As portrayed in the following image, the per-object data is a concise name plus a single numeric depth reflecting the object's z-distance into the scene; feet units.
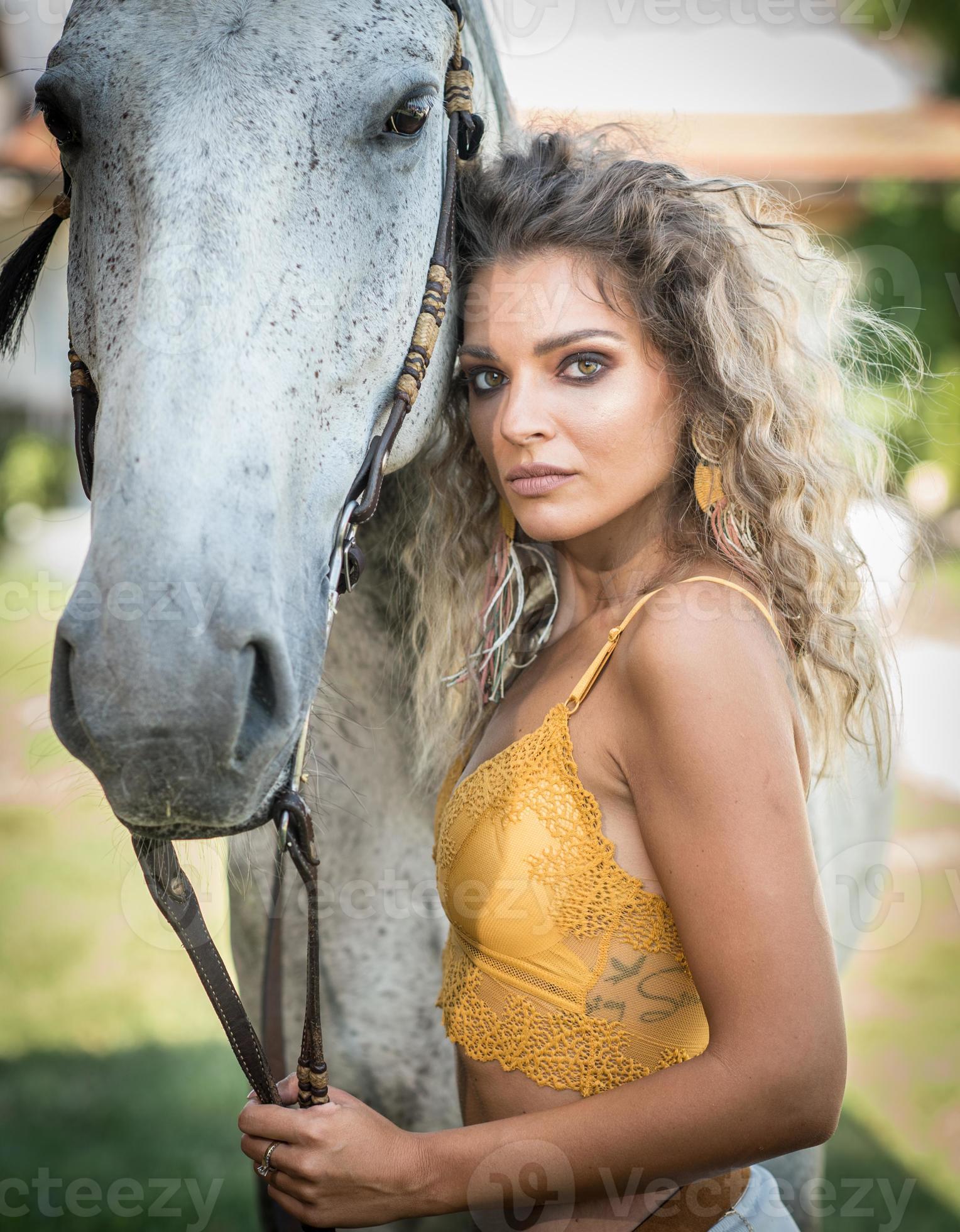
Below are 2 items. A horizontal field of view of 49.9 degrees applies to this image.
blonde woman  4.00
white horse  3.56
